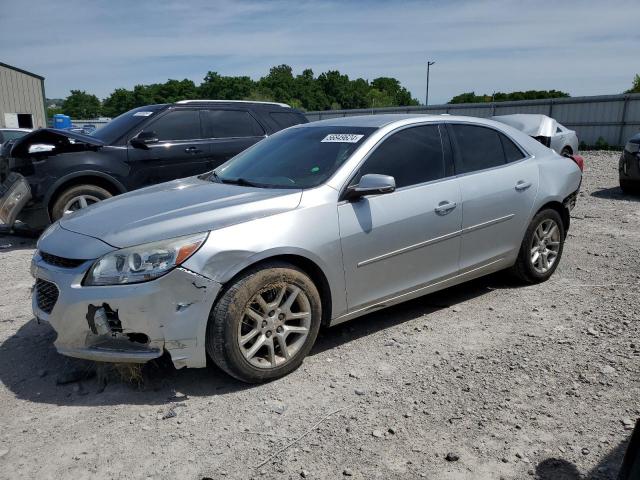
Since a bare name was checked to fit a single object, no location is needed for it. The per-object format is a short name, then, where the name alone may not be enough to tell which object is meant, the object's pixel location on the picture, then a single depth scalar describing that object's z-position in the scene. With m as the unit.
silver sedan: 3.11
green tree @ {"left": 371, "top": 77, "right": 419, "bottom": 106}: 110.69
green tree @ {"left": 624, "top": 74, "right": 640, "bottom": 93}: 35.37
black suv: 6.83
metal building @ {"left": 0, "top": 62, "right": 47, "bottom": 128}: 32.22
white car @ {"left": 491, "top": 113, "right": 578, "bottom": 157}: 11.60
